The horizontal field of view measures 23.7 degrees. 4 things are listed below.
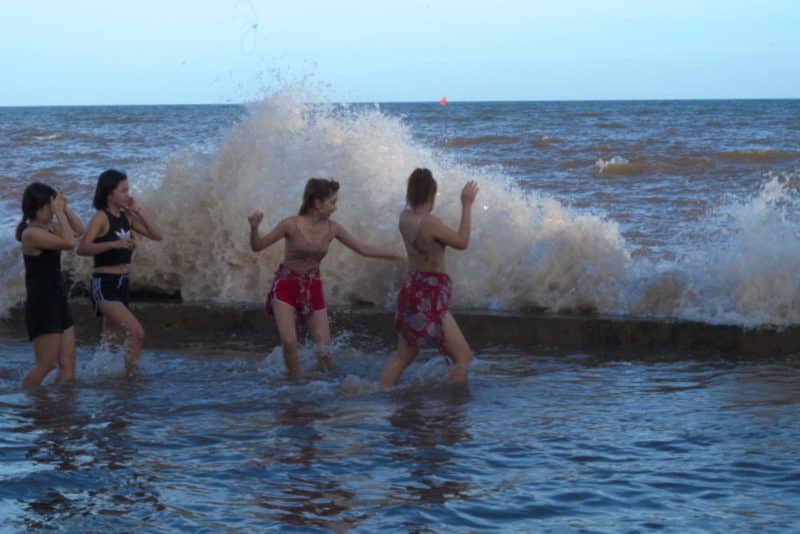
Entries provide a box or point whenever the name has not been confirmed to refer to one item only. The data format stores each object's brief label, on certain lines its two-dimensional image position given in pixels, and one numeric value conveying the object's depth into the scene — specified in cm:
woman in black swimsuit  1194
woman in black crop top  1248
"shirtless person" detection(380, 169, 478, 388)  1148
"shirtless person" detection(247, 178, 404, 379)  1246
